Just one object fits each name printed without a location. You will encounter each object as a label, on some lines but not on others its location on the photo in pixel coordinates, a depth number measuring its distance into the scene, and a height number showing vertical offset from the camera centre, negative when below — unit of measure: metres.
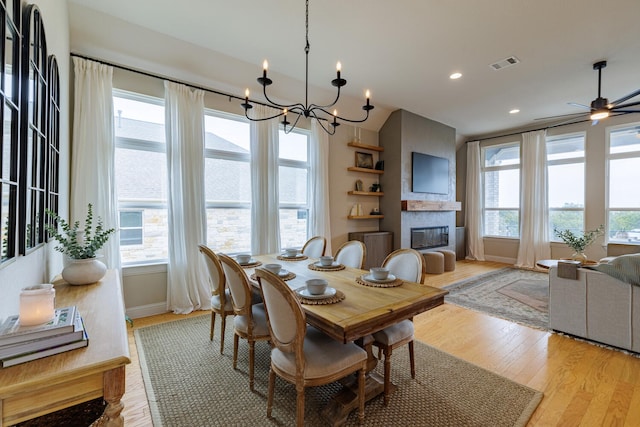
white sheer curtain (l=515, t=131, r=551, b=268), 5.89 +0.19
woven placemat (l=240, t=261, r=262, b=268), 2.47 -0.47
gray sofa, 2.40 -0.89
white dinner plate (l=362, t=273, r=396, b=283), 1.92 -0.47
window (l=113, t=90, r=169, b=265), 3.14 +0.40
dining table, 1.38 -0.52
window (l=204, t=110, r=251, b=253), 3.71 +0.41
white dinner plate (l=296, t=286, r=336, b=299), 1.61 -0.48
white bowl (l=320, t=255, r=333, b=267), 2.42 -0.43
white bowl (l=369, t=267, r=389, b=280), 1.93 -0.43
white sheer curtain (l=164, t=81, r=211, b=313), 3.26 +0.17
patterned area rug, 3.31 -1.21
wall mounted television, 5.46 +0.79
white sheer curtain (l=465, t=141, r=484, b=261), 6.97 +0.20
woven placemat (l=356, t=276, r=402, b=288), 1.87 -0.49
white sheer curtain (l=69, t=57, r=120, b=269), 2.76 +0.61
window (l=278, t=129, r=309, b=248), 4.36 +0.40
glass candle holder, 0.96 -0.33
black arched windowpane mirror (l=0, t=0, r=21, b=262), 1.00 +0.35
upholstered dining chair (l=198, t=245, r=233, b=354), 2.23 -0.63
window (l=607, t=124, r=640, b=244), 5.00 +0.50
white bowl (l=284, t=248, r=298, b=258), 2.89 -0.42
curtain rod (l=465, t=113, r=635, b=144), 5.57 +1.79
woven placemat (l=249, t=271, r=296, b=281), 2.08 -0.49
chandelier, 1.87 +0.89
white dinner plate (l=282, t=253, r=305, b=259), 2.86 -0.46
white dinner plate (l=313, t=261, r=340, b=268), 2.40 -0.46
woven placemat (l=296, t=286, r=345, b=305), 1.57 -0.50
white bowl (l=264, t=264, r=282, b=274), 2.09 -0.42
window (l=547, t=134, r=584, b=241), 5.61 +0.61
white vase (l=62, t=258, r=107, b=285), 1.76 -0.38
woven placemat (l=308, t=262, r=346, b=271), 2.37 -0.48
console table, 0.79 -0.50
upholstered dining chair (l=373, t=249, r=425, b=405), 1.80 -0.78
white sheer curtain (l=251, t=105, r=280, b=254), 3.85 +0.36
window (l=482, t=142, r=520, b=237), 6.52 +0.55
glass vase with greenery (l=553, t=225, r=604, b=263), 3.21 -0.38
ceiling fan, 3.35 +1.27
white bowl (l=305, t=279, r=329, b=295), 1.63 -0.44
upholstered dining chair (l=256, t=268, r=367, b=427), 1.39 -0.77
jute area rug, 1.66 -1.23
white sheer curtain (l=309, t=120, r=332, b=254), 4.50 +0.54
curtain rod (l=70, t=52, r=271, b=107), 2.83 +1.55
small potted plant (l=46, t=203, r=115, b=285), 1.77 -0.30
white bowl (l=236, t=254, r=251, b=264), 2.51 -0.43
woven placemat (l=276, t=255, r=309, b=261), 2.82 -0.47
